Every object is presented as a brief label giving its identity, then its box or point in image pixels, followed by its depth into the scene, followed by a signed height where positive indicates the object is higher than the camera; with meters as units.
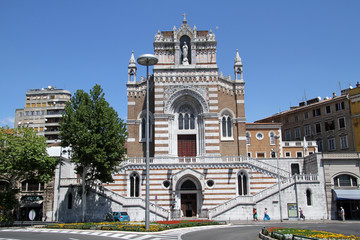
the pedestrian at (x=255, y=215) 40.02 -2.28
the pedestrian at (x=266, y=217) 40.34 -2.53
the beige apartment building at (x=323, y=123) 56.56 +11.97
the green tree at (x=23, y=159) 36.72 +3.88
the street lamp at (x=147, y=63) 25.80 +9.98
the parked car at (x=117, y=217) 38.22 -2.25
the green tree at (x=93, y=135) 38.09 +6.56
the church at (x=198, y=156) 42.03 +5.00
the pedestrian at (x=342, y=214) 40.20 -2.27
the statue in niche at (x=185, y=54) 50.25 +19.67
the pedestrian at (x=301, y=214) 41.29 -2.34
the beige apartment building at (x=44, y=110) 86.00 +20.74
